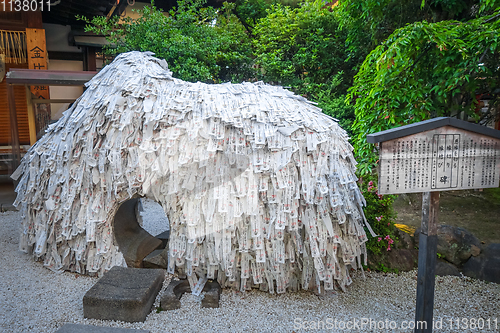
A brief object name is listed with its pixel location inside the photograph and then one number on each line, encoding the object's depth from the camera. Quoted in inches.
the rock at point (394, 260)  195.5
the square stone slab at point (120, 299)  141.9
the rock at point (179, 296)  152.0
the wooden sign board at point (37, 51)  334.0
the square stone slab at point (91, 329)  125.3
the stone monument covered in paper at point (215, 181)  156.3
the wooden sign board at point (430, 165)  116.3
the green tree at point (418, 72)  174.7
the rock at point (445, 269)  191.8
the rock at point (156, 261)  184.1
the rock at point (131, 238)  193.8
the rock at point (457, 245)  195.2
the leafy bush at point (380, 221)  197.6
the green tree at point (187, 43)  320.2
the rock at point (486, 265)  184.5
